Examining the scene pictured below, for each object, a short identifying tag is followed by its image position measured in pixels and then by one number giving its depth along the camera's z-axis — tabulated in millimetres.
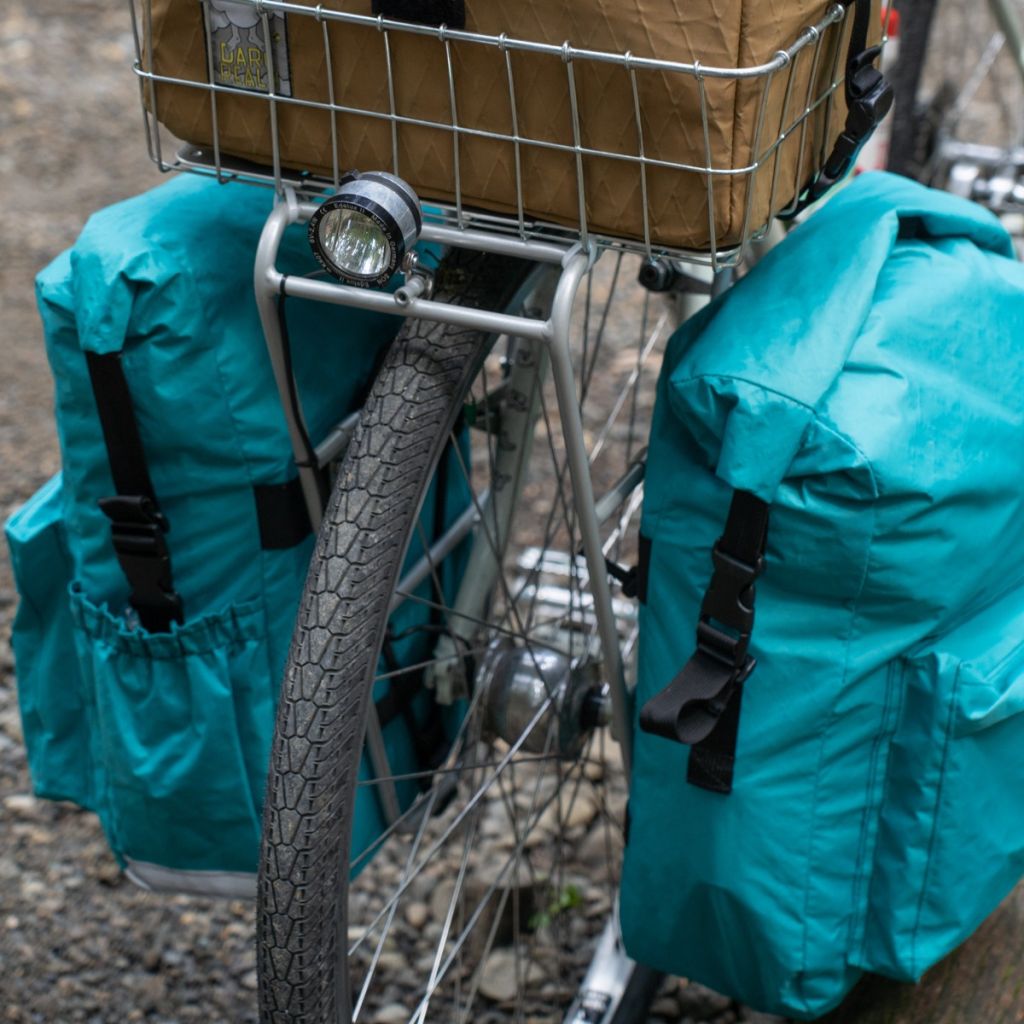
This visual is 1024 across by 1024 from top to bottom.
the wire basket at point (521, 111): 2280
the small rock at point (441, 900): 2957
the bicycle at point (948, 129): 2998
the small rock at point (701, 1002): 2811
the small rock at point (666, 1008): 2813
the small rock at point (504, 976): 2863
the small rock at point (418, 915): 2949
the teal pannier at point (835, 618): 2363
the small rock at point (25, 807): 3054
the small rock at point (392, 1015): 2839
